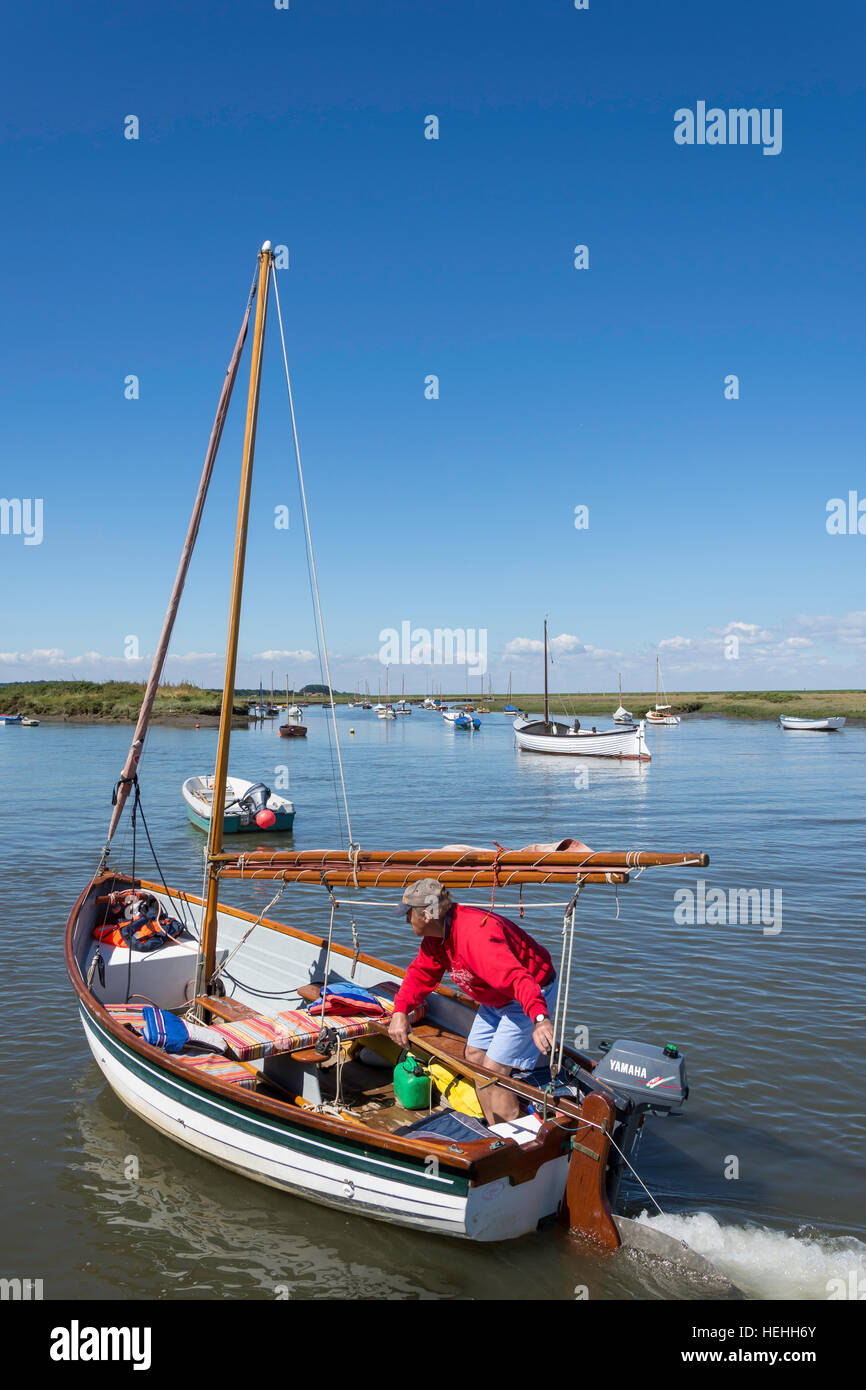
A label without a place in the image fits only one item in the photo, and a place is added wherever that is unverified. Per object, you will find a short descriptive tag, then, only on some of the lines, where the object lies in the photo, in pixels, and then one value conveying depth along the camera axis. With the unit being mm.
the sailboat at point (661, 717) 97000
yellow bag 7984
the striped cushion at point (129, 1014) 9336
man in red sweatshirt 7102
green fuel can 8383
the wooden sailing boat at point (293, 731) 73625
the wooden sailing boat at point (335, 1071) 6738
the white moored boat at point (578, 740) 54991
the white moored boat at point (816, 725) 84688
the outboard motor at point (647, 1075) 8086
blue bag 8688
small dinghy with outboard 27672
